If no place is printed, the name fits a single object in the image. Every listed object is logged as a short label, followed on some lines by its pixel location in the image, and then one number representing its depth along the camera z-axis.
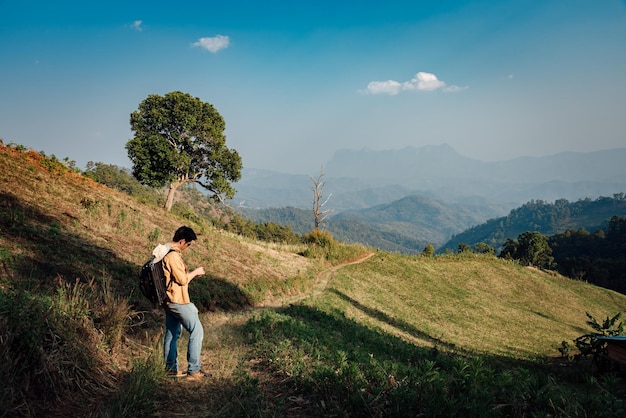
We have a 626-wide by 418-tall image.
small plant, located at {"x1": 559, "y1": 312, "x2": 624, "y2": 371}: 11.31
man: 5.59
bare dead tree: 35.31
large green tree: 31.67
